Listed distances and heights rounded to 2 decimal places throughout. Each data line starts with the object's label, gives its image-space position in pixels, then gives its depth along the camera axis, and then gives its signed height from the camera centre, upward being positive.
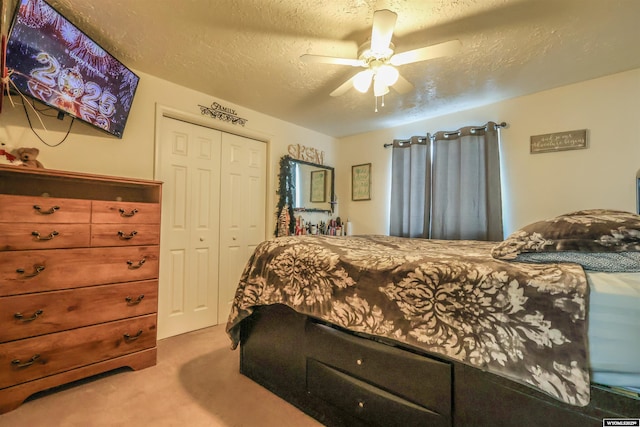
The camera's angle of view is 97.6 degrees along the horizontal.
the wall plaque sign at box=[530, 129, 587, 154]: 2.44 +0.74
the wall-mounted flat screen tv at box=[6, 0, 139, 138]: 1.50 +0.91
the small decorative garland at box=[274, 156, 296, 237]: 3.36 +0.20
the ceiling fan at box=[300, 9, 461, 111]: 1.52 +0.99
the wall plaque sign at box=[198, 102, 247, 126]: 2.77 +1.08
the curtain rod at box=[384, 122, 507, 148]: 2.83 +0.97
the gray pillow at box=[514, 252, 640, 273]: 0.88 -0.12
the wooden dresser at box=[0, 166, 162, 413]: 1.55 -0.40
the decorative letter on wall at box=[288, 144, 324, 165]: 3.56 +0.87
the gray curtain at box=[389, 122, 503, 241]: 2.81 +0.37
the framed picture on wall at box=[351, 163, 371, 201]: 3.85 +0.53
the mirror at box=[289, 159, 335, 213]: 3.59 +0.45
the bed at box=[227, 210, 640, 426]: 0.83 -0.41
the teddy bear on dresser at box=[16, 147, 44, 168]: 1.75 +0.37
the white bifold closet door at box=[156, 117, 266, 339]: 2.59 +0.00
